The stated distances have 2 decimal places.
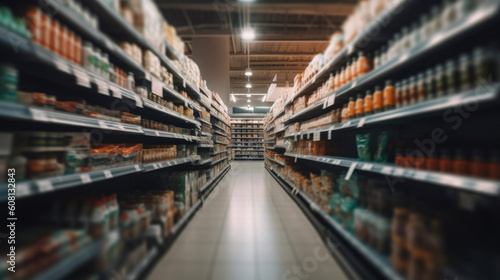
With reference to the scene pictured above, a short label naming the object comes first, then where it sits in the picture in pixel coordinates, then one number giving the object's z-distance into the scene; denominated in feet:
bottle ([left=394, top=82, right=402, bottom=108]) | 4.66
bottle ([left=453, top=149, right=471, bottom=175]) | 3.27
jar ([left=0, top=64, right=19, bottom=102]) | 3.07
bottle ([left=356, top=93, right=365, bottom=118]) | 6.01
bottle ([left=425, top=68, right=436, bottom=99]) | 3.85
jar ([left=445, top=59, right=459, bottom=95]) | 3.44
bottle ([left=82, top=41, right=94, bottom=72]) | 4.58
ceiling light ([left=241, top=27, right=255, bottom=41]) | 12.95
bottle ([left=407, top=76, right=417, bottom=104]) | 4.25
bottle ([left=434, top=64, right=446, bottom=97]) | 3.65
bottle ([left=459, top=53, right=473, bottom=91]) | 3.18
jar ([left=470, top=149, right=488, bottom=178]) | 3.01
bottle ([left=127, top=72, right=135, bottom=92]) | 6.15
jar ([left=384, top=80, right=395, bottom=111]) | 4.91
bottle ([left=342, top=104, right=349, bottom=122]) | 6.81
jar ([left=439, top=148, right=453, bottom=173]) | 3.55
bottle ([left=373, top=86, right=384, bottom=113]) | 5.21
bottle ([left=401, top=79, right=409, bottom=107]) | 4.45
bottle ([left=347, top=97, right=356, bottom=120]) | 6.44
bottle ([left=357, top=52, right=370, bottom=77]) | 5.81
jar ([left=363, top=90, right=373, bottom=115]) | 5.65
